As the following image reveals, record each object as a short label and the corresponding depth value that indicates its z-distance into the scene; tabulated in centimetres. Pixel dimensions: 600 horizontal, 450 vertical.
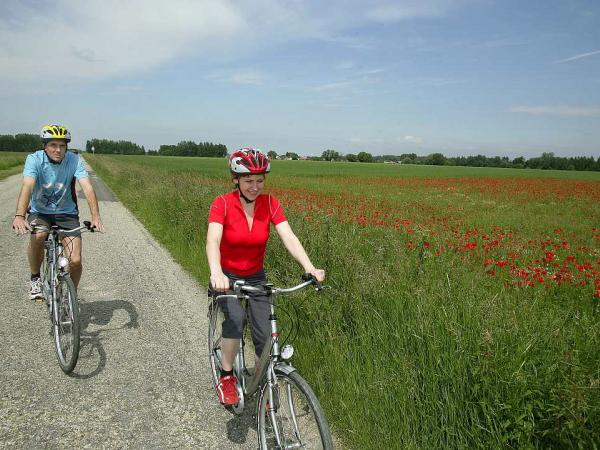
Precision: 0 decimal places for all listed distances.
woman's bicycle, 248
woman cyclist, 310
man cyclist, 464
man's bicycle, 408
